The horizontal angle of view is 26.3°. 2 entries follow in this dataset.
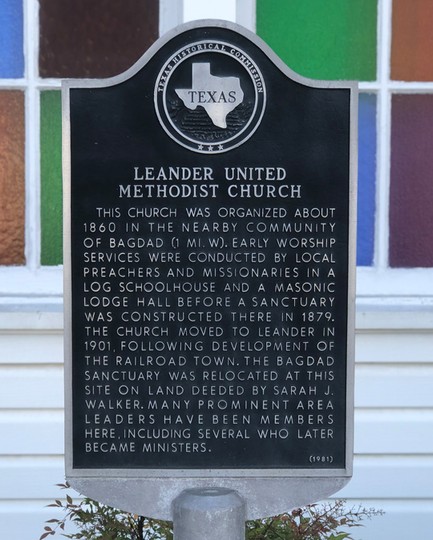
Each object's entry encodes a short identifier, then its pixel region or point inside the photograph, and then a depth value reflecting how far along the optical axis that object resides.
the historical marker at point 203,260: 3.94
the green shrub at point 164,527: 4.39
